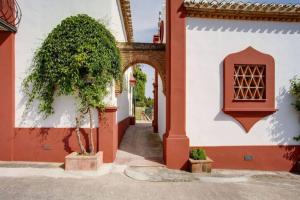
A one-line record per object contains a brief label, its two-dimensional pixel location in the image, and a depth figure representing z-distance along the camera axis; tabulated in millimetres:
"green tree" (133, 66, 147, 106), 25994
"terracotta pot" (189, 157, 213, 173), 7191
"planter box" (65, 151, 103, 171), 6680
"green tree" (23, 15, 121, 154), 6926
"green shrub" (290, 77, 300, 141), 7969
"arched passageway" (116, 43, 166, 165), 8305
